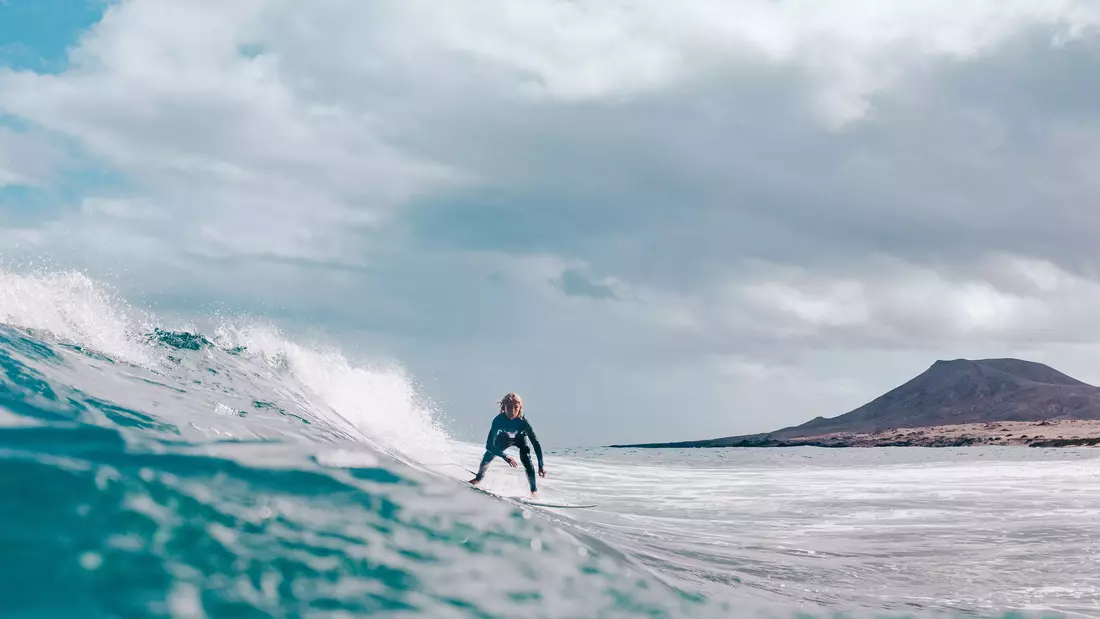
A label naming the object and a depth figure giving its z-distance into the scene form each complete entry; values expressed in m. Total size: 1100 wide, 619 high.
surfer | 13.73
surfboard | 13.57
